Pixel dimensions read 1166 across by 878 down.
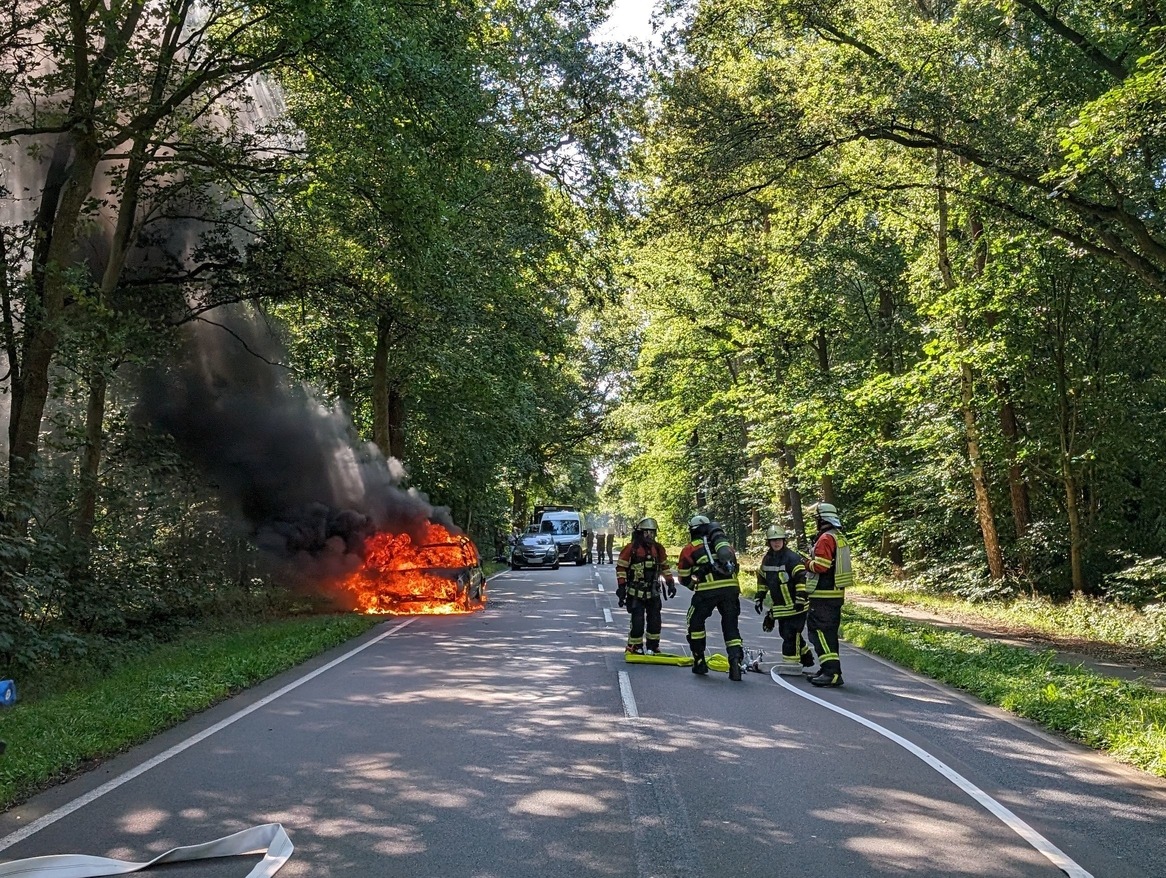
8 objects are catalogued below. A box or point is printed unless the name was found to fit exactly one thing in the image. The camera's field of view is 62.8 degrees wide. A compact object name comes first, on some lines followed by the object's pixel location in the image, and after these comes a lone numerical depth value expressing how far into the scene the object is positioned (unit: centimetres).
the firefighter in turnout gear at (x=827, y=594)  1015
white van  4041
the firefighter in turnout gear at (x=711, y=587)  1054
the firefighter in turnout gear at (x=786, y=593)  1120
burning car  1817
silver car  3722
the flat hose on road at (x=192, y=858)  425
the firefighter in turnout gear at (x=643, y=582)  1140
